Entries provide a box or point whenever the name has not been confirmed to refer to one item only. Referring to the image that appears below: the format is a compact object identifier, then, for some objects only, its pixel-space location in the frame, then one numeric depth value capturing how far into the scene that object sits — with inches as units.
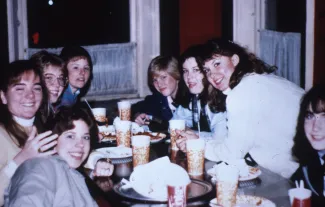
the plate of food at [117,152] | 94.8
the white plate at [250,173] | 76.4
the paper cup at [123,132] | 102.6
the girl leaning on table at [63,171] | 62.7
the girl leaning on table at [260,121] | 91.4
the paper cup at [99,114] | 124.3
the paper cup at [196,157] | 82.0
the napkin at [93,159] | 89.5
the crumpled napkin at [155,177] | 69.6
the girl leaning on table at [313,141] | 80.3
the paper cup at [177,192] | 61.6
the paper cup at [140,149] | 86.4
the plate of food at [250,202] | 64.0
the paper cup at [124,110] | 126.6
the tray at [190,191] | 68.6
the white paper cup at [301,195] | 58.0
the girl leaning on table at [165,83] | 144.7
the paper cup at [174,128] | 101.1
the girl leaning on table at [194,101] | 124.3
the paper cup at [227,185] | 63.7
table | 67.5
